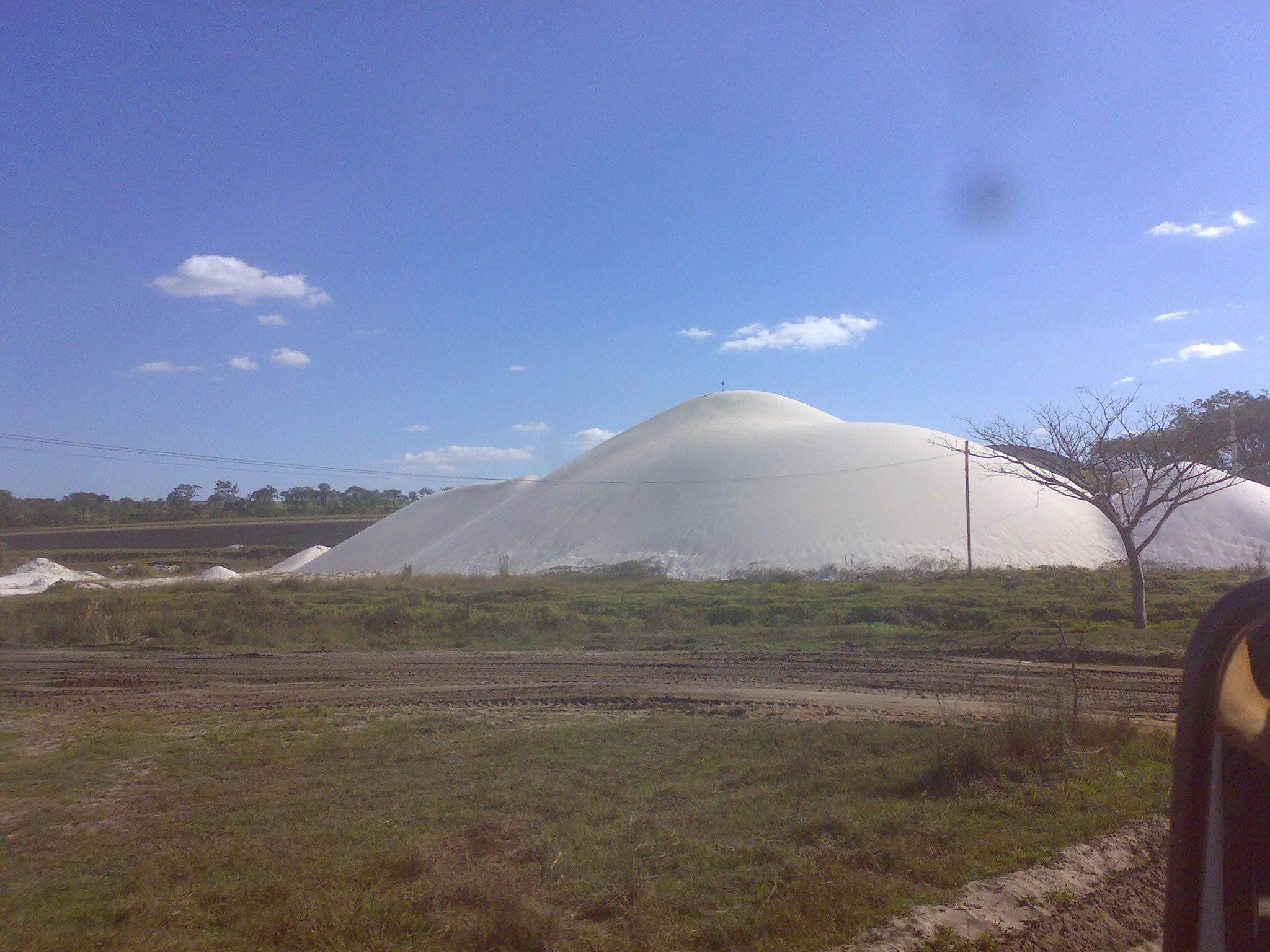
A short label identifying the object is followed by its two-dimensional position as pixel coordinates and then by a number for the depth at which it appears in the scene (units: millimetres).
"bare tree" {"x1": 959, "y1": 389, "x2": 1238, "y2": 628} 18016
